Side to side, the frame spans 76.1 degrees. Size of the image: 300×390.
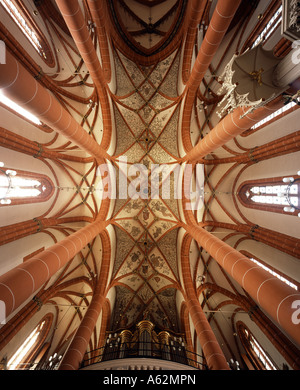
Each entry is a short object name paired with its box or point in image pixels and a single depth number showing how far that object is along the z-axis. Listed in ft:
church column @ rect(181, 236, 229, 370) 22.59
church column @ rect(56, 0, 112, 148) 19.04
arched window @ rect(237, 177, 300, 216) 24.37
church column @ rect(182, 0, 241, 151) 18.06
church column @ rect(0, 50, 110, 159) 13.10
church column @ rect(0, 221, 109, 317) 14.38
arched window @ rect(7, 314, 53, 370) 27.40
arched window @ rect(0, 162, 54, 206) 27.57
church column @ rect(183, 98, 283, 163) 16.21
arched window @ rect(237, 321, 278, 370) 28.00
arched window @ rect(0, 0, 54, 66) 24.06
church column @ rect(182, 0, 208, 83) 25.64
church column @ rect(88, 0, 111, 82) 24.60
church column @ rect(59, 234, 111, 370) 22.66
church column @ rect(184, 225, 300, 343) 12.80
